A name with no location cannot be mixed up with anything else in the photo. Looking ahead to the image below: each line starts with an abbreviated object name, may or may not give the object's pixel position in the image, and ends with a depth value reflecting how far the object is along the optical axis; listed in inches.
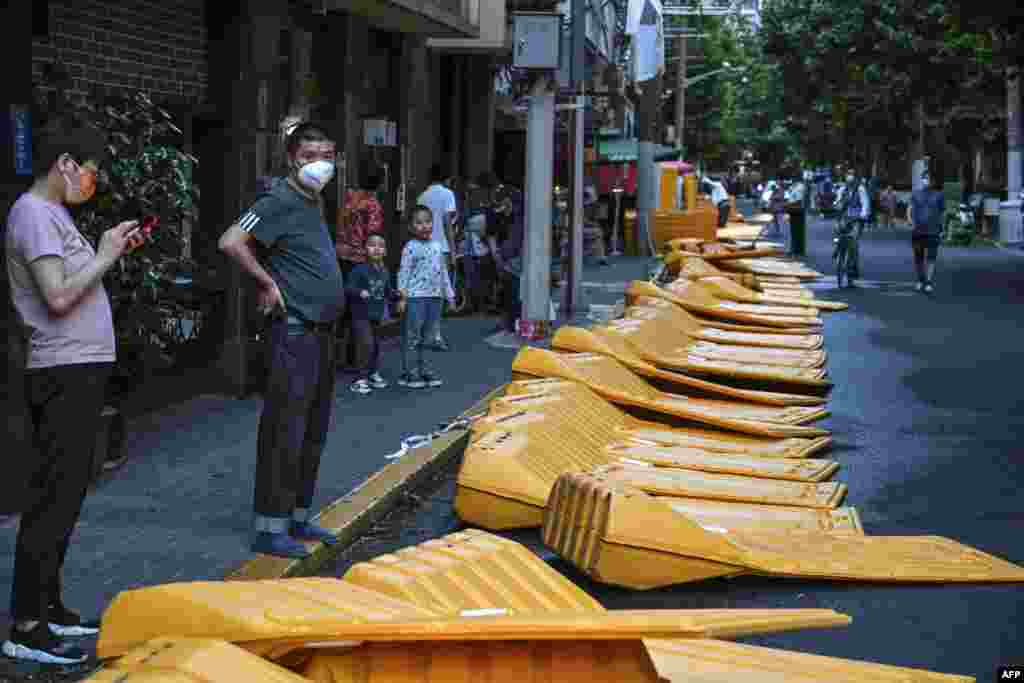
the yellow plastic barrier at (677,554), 293.7
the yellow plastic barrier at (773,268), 1067.3
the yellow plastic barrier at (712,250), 1049.5
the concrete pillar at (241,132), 545.0
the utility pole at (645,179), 1635.1
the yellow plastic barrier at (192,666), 170.7
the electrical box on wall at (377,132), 764.0
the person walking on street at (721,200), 2156.7
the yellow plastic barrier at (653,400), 463.2
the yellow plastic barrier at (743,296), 839.7
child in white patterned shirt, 570.9
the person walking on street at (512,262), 761.0
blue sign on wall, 393.1
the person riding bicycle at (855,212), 1186.6
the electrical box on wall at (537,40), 715.4
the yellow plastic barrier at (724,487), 363.6
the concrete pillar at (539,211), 729.6
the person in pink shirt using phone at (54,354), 244.1
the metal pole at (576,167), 812.0
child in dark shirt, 559.2
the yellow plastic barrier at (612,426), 416.2
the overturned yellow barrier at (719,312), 722.2
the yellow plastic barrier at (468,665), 201.6
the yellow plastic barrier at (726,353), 601.6
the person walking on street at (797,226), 1667.1
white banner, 1223.5
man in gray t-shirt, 314.8
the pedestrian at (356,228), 578.2
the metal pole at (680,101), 2920.8
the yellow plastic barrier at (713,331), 652.7
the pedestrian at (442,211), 769.6
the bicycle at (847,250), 1166.3
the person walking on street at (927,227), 1128.2
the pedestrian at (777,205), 2250.2
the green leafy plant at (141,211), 394.3
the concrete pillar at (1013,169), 1904.5
